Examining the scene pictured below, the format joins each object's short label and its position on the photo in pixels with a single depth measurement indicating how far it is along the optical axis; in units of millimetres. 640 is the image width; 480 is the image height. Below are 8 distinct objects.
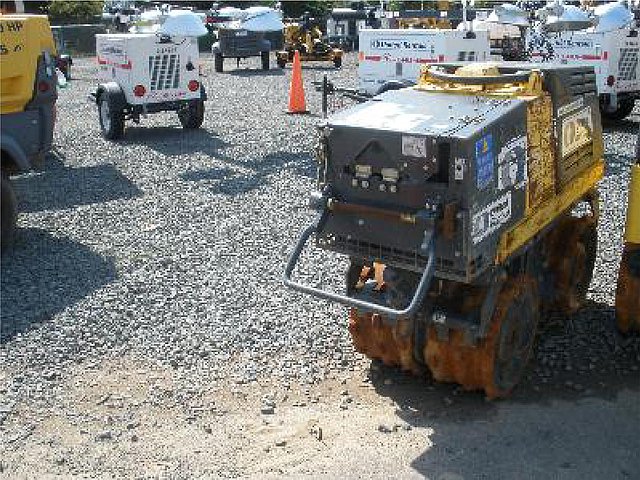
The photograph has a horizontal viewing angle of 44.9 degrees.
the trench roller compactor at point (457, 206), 4129
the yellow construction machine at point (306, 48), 26609
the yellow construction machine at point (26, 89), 8438
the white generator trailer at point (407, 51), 12242
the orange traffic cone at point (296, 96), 15578
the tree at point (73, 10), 40406
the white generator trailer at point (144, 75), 13172
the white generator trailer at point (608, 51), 13188
